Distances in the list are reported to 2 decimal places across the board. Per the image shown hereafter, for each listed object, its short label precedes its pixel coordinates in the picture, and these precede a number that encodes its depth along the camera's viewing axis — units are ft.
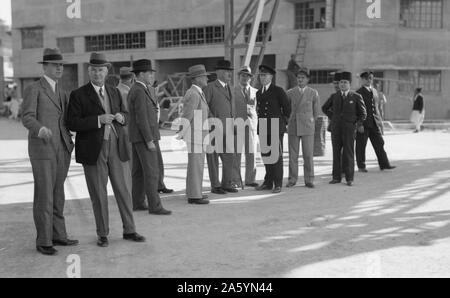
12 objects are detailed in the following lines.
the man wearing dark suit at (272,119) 29.99
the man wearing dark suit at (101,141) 19.12
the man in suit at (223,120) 29.25
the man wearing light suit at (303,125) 31.58
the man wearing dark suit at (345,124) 32.07
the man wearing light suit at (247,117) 31.76
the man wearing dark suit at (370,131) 36.83
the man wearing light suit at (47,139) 18.44
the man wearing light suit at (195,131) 26.66
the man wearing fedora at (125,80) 28.86
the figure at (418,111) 68.33
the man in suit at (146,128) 23.35
